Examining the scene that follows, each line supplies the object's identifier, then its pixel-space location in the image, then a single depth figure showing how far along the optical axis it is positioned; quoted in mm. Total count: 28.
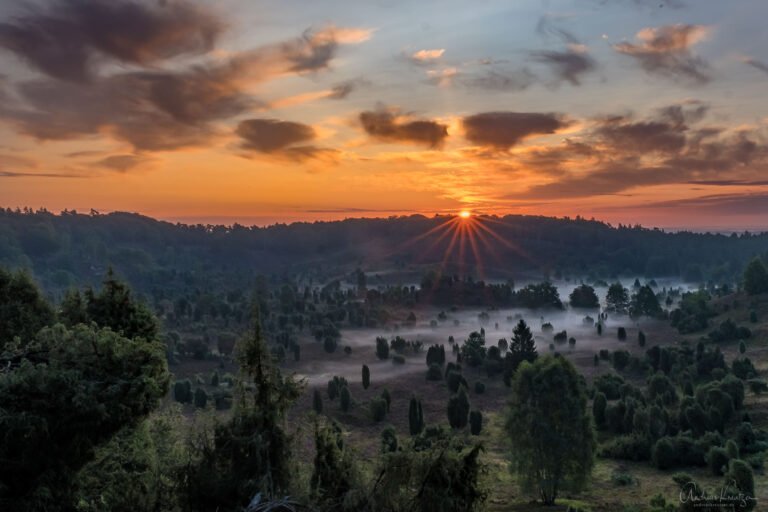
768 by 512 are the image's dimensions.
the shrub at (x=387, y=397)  82862
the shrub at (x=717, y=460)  47697
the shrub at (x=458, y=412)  72125
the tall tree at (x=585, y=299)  192625
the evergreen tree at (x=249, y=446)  14391
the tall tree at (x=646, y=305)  155375
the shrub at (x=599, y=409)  68562
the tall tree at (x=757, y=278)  133125
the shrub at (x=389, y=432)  62369
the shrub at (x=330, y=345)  132875
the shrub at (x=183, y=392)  89000
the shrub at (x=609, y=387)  80188
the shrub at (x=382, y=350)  125750
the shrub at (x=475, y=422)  67938
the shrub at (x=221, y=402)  85562
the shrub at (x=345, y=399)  81688
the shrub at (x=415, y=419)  68250
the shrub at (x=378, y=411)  77562
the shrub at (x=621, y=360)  100312
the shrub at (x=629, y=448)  57031
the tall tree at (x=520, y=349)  95625
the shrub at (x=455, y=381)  93425
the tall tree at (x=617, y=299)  172500
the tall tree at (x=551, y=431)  39906
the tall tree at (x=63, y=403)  13258
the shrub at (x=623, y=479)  47788
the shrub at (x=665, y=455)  52688
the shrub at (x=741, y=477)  34612
